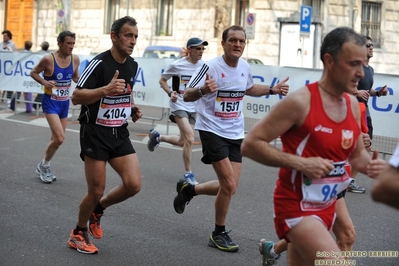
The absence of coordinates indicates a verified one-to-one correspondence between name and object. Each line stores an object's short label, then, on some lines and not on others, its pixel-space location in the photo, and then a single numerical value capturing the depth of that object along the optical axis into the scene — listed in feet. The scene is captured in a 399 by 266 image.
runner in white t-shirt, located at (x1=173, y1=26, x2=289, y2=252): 21.85
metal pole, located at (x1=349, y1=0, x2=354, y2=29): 110.83
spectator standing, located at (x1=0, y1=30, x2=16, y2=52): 68.64
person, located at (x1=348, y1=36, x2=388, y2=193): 29.60
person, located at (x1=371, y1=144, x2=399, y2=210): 9.37
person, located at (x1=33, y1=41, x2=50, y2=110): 58.22
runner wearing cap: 32.68
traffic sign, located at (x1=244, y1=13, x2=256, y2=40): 83.15
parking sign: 79.25
